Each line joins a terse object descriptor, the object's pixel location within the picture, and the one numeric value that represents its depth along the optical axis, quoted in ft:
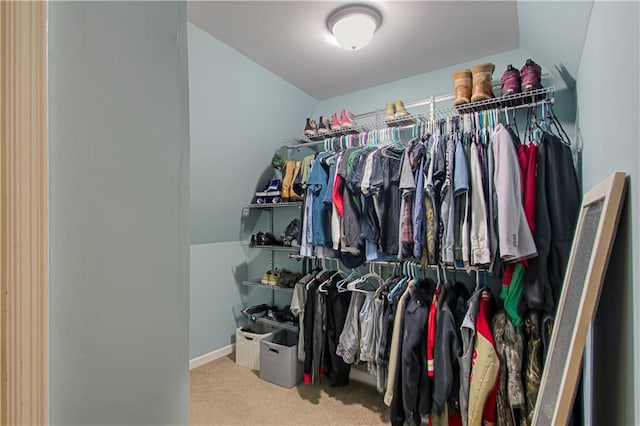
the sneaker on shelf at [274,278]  9.69
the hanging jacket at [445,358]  5.74
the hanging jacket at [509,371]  5.19
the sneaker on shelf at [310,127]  8.96
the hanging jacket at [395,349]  6.39
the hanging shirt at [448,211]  5.76
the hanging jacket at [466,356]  5.64
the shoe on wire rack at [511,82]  6.07
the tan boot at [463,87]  6.54
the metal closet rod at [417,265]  5.73
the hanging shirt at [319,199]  7.60
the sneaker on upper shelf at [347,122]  8.36
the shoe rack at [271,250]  9.16
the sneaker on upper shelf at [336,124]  8.47
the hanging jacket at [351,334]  7.27
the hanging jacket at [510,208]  5.06
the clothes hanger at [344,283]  7.90
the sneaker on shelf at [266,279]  9.80
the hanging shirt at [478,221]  5.34
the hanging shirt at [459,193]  5.67
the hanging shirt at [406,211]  6.27
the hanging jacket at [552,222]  5.07
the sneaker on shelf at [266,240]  10.12
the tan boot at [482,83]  6.32
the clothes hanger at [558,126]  5.85
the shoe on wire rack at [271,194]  9.52
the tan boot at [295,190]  9.05
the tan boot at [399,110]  7.56
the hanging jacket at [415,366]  6.04
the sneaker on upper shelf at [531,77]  5.87
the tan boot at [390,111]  7.69
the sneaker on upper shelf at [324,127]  8.70
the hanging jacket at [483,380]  5.34
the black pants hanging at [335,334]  7.71
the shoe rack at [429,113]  6.06
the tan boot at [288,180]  9.15
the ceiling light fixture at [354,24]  5.88
